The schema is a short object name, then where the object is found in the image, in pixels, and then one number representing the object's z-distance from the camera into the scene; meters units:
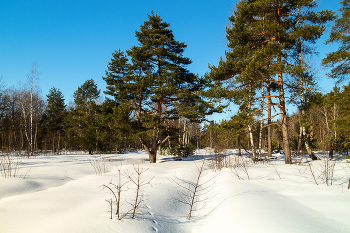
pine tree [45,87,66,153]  24.70
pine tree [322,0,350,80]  8.48
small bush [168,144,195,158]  14.45
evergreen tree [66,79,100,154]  19.25
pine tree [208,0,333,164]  7.30
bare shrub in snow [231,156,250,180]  6.29
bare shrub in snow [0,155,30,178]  5.72
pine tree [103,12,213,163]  11.00
